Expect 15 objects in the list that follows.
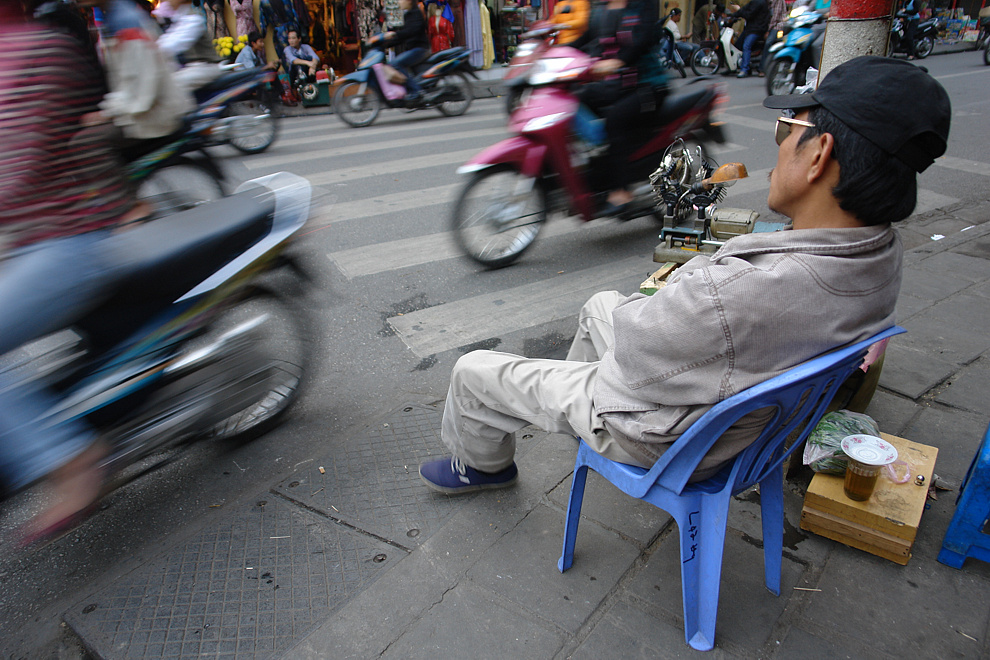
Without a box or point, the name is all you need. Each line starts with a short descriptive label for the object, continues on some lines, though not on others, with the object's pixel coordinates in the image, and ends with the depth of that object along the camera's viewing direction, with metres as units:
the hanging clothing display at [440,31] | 13.57
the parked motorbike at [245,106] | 5.70
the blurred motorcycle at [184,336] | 1.90
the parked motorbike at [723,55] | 13.97
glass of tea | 1.82
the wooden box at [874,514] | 1.85
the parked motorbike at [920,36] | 14.66
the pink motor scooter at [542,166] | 3.95
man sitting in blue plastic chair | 1.31
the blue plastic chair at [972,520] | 1.75
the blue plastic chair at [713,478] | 1.38
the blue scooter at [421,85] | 9.27
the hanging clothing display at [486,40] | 14.78
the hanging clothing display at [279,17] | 11.96
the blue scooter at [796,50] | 9.67
